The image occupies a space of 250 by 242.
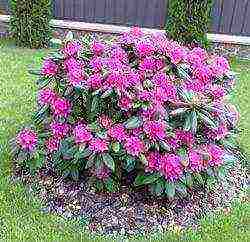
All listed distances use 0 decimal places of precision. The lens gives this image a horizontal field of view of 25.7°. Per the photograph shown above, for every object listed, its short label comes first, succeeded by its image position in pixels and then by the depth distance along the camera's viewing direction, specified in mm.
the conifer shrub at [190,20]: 7414
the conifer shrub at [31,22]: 7633
